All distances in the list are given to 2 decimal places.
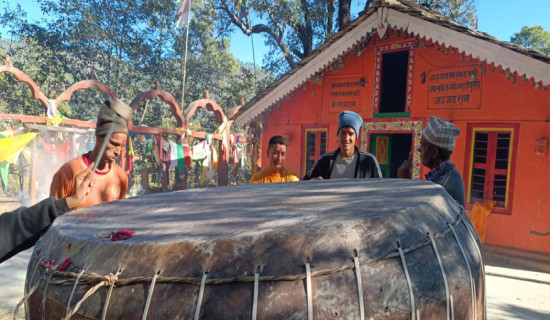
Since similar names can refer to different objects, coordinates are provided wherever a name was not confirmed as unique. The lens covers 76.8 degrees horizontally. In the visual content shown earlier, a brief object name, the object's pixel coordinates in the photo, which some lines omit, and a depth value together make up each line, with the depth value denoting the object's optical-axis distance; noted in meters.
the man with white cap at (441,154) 2.10
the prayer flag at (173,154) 9.70
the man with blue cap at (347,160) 3.12
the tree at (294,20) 13.73
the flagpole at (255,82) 17.36
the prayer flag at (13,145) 7.16
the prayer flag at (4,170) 7.45
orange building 5.62
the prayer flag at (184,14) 12.45
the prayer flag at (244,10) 13.86
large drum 0.90
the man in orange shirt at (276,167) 3.64
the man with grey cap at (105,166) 1.95
